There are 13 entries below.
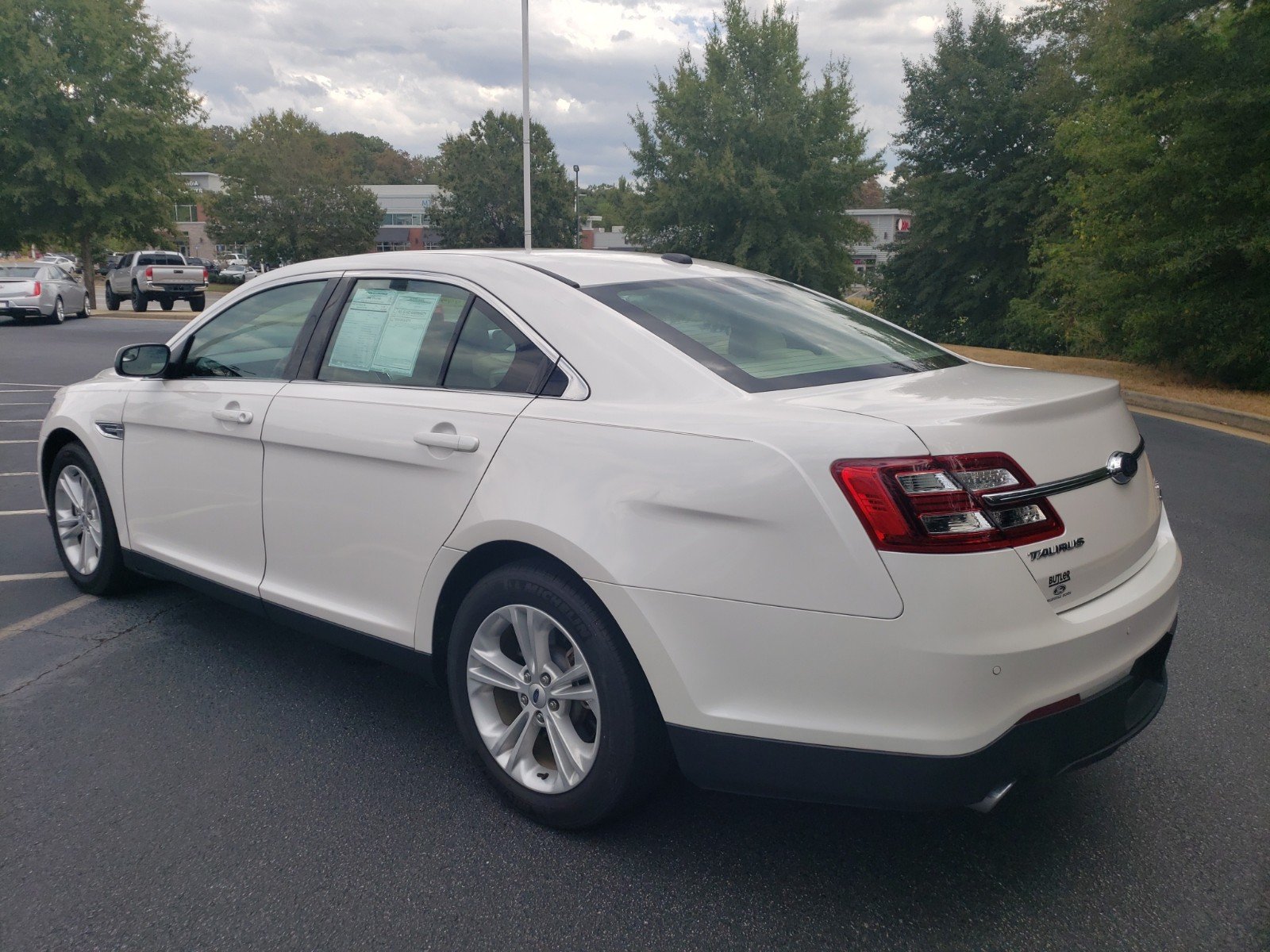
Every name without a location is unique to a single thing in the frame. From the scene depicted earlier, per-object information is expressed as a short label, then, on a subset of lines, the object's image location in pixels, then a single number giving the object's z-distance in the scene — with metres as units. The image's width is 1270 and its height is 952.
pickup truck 32.88
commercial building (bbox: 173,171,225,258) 100.69
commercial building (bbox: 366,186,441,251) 92.69
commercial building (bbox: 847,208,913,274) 41.69
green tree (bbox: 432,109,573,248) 72.88
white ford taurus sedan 2.41
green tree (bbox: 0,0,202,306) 31.36
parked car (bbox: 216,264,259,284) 64.69
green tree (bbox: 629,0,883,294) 42.53
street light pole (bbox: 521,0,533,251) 27.66
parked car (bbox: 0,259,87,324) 24.95
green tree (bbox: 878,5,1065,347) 35.88
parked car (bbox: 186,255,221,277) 73.40
